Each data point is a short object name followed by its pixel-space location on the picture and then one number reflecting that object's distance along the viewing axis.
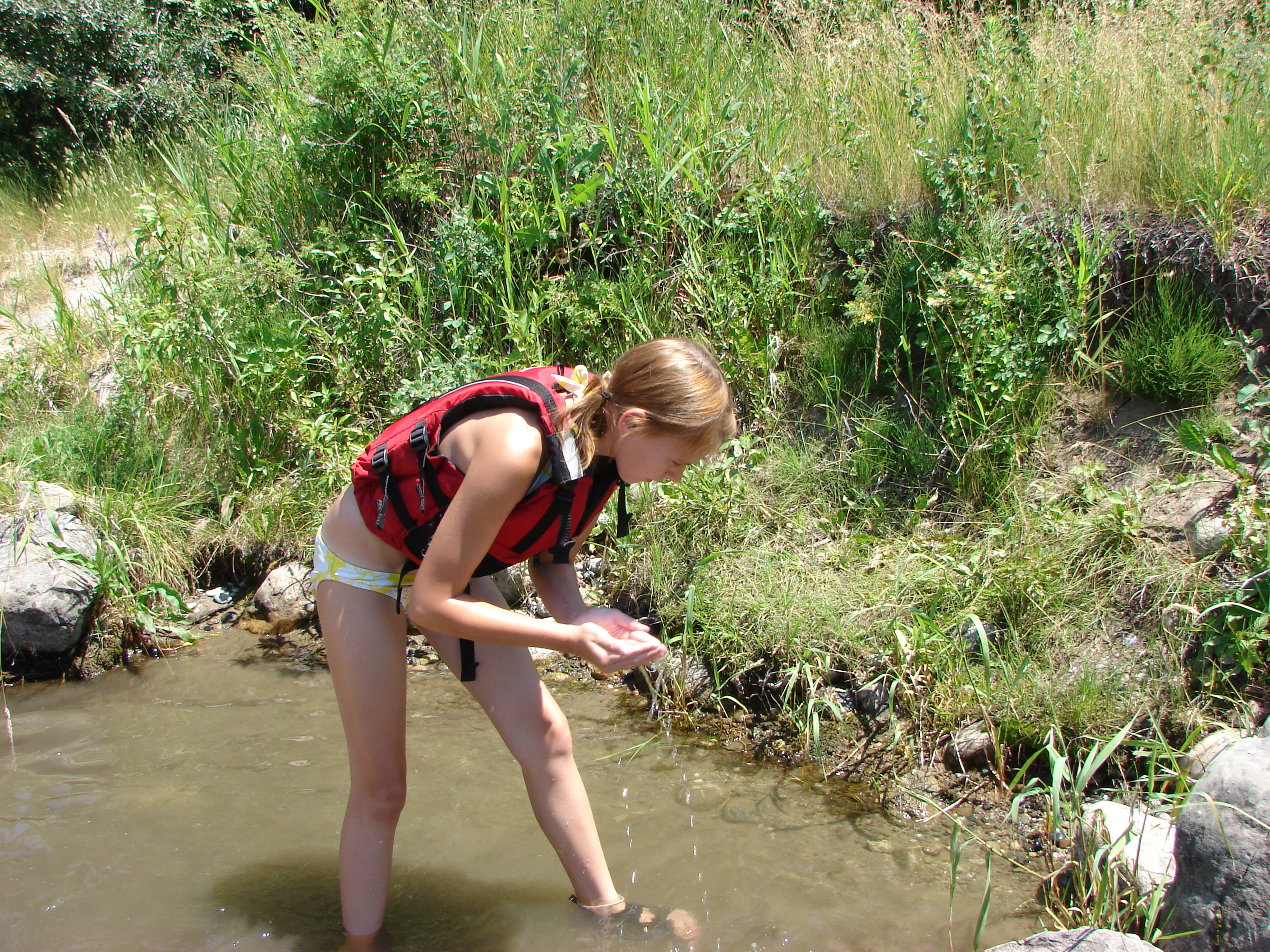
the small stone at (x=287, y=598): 4.45
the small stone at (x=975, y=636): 3.38
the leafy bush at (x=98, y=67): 8.55
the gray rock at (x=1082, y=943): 2.01
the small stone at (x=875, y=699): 3.31
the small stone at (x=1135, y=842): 2.34
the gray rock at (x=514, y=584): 4.30
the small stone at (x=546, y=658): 4.06
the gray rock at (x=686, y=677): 3.62
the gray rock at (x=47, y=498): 4.39
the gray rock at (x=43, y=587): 4.05
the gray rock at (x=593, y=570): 4.27
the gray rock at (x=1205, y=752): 2.71
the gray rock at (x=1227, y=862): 2.04
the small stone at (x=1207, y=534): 3.22
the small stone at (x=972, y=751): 3.08
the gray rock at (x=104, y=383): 5.48
